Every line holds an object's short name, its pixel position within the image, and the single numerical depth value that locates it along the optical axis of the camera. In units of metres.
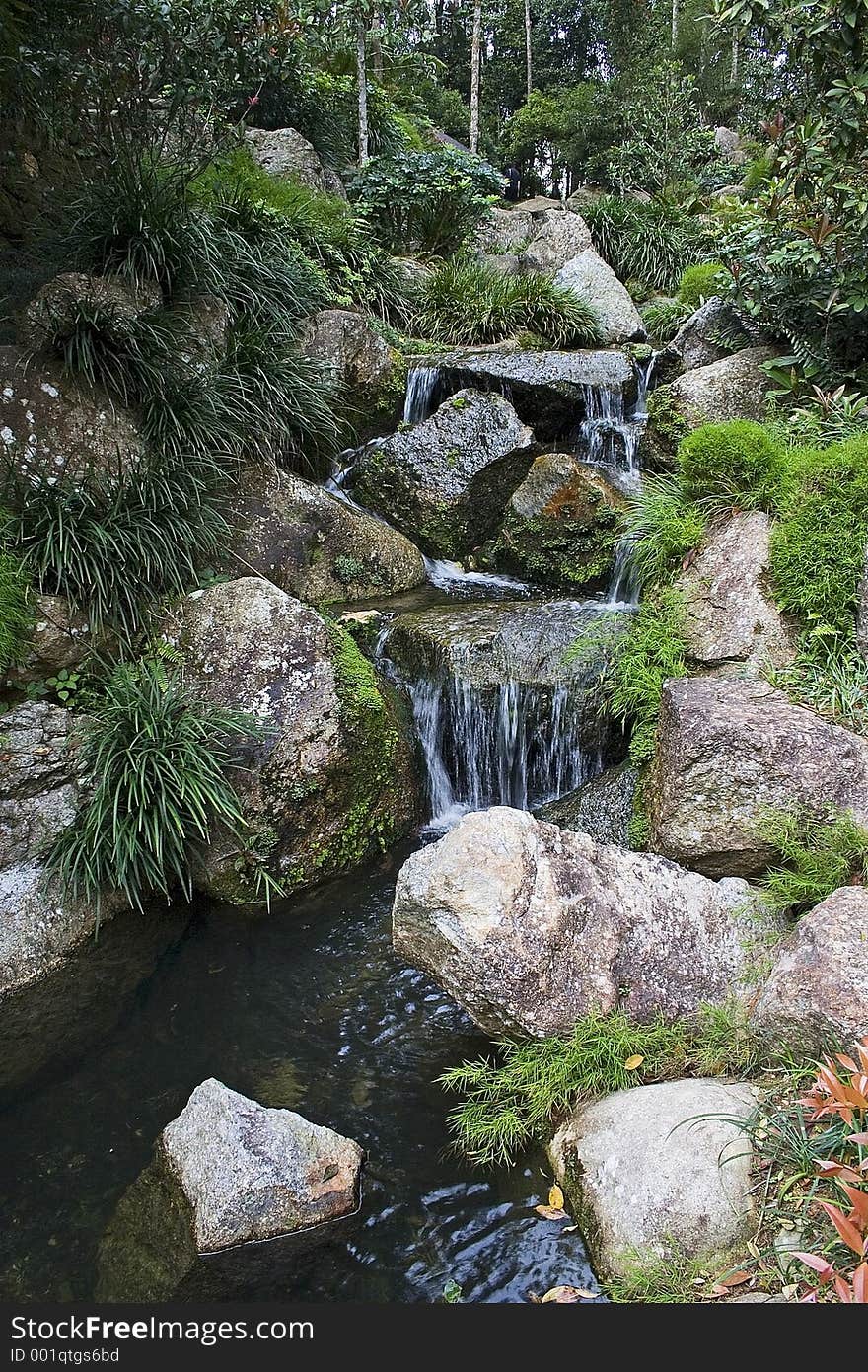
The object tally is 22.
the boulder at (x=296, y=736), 5.18
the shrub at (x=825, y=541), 5.02
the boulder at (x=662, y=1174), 2.90
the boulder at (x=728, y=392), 7.57
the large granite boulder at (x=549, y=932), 3.63
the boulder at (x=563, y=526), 7.23
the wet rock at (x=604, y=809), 5.23
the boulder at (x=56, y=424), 6.02
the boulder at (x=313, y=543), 6.89
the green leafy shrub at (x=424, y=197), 10.89
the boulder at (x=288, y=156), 10.46
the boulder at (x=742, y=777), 4.29
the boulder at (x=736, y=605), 5.16
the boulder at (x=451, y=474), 7.76
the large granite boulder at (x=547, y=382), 8.31
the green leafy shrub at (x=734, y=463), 5.78
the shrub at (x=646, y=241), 12.61
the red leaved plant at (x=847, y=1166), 2.17
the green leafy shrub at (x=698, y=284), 9.98
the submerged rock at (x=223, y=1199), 3.07
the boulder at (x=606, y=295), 10.28
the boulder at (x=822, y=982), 3.13
